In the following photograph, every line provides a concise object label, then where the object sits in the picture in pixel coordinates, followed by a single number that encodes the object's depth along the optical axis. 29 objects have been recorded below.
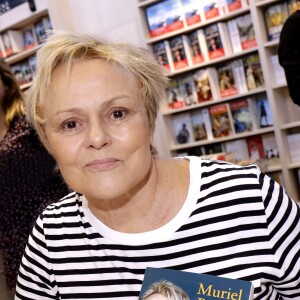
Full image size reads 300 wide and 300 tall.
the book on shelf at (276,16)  4.34
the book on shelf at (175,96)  5.08
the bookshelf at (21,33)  5.30
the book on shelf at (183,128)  5.12
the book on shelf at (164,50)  4.98
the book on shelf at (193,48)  4.85
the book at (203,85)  4.89
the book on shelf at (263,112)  4.63
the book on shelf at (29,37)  5.55
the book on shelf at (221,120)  4.85
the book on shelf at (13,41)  5.61
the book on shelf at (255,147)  4.78
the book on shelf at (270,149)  4.68
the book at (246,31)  4.53
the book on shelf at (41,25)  5.29
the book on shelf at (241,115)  4.75
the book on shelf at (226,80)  4.78
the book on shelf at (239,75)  4.69
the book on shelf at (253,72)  4.59
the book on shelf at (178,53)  4.92
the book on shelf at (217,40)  4.67
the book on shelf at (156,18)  4.89
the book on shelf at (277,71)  4.38
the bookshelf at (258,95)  4.34
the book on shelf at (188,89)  5.00
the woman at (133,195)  1.10
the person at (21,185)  2.17
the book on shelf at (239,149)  4.84
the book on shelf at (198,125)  5.07
